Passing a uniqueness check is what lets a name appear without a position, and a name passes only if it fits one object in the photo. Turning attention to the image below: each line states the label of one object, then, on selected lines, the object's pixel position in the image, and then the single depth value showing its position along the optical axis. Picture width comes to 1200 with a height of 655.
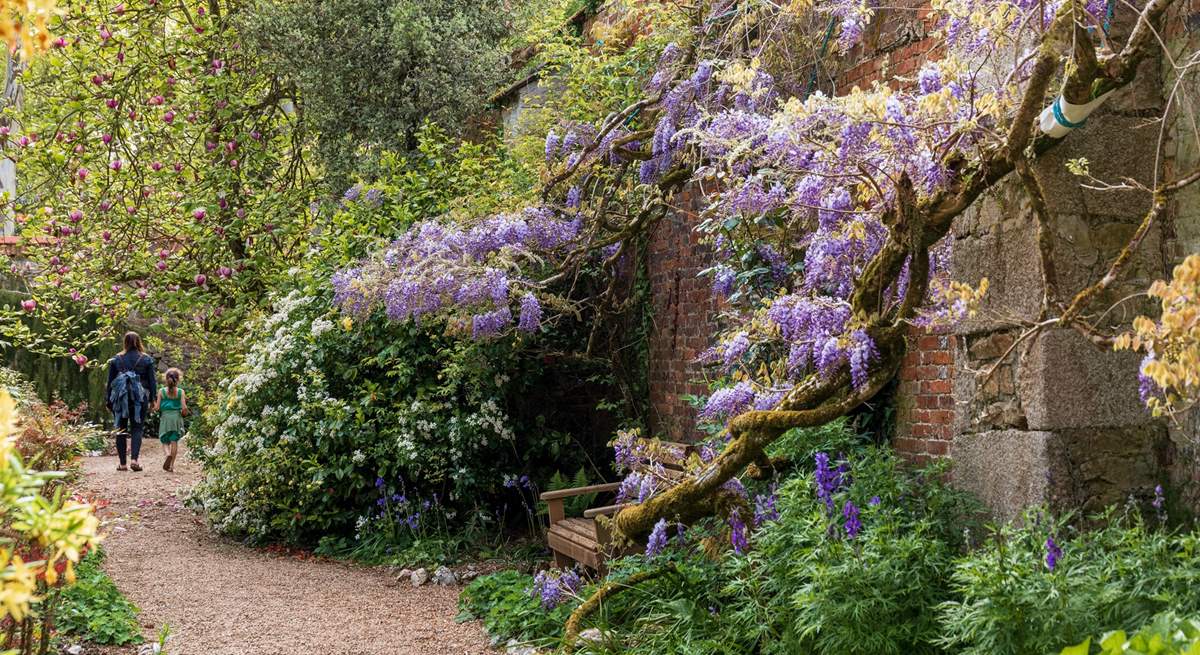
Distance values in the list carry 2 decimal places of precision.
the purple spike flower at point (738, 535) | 4.68
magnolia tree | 9.95
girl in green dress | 11.89
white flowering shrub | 7.70
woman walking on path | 11.46
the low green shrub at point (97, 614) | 5.22
